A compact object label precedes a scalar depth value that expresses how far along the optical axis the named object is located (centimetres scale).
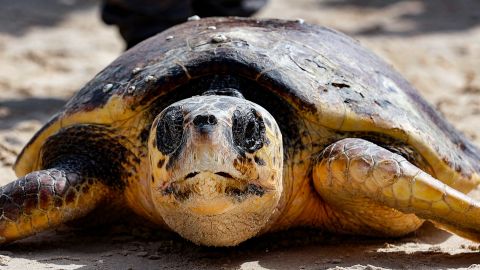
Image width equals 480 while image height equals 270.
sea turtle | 564
